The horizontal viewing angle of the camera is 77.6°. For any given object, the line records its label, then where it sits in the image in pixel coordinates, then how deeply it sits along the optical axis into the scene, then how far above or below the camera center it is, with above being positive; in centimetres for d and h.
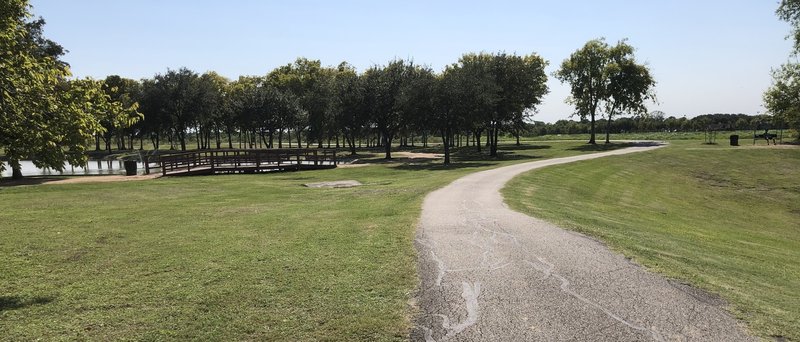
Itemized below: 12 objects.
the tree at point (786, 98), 4847 +224
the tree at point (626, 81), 6588 +599
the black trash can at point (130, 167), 3291 -125
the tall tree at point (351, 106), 5397 +367
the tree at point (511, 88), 5569 +495
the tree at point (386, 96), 5297 +438
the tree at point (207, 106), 7138 +576
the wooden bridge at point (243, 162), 3369 -139
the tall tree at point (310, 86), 7695 +995
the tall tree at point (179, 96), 6994 +702
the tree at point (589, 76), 6700 +714
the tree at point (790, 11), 4075 +900
